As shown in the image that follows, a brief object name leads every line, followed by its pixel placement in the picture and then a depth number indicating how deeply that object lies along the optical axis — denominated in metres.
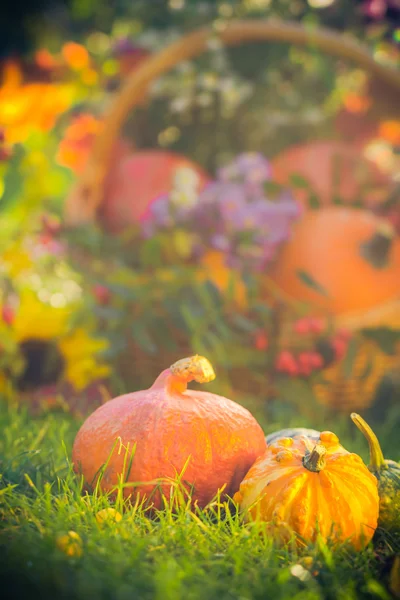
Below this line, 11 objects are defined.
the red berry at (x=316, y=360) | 1.60
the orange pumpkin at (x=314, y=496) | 1.06
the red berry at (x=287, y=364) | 1.59
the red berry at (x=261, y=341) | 1.63
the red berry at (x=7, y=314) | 1.82
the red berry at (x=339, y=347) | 1.62
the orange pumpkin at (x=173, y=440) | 1.12
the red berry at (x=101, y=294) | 1.76
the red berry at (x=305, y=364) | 1.61
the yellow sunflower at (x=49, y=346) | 1.73
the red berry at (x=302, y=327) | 1.62
